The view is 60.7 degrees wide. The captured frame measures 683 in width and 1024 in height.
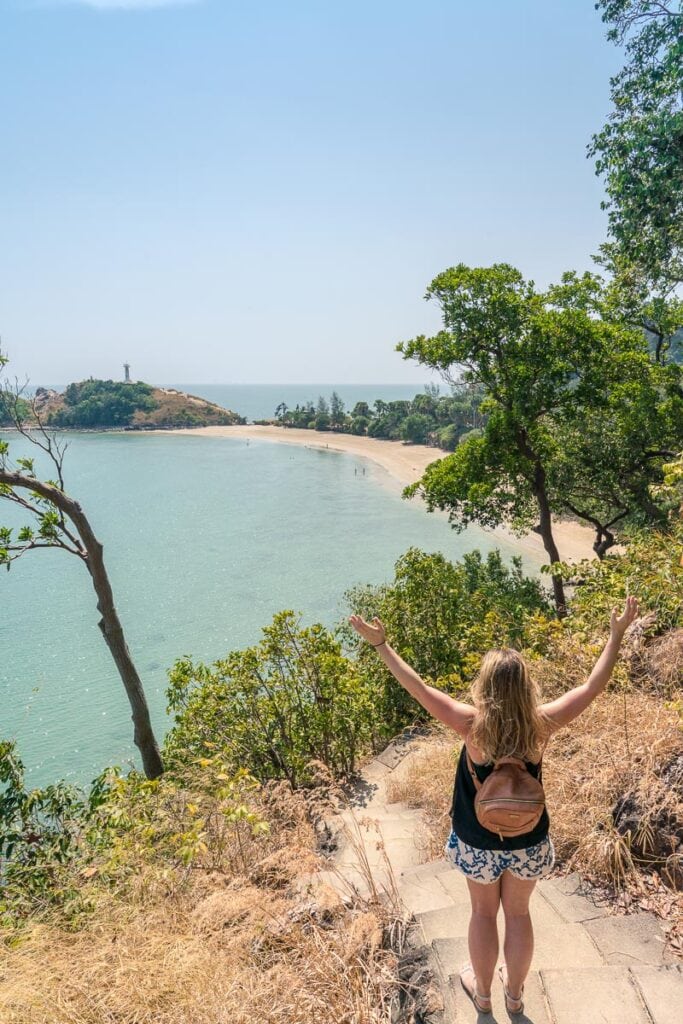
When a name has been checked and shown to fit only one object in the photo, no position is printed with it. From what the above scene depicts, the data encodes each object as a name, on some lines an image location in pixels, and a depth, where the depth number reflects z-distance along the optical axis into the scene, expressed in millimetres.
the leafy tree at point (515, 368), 12586
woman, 2248
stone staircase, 2477
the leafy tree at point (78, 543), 7512
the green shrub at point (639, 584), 5875
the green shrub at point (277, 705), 7520
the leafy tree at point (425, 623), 9508
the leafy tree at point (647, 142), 9375
